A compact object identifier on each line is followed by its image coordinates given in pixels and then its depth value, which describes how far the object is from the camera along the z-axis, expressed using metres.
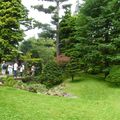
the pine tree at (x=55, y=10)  18.27
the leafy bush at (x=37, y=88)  11.82
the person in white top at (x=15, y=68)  15.62
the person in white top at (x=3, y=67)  16.10
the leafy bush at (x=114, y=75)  13.45
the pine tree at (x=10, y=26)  14.88
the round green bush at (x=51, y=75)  14.37
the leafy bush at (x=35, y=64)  17.08
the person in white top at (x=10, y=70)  16.00
